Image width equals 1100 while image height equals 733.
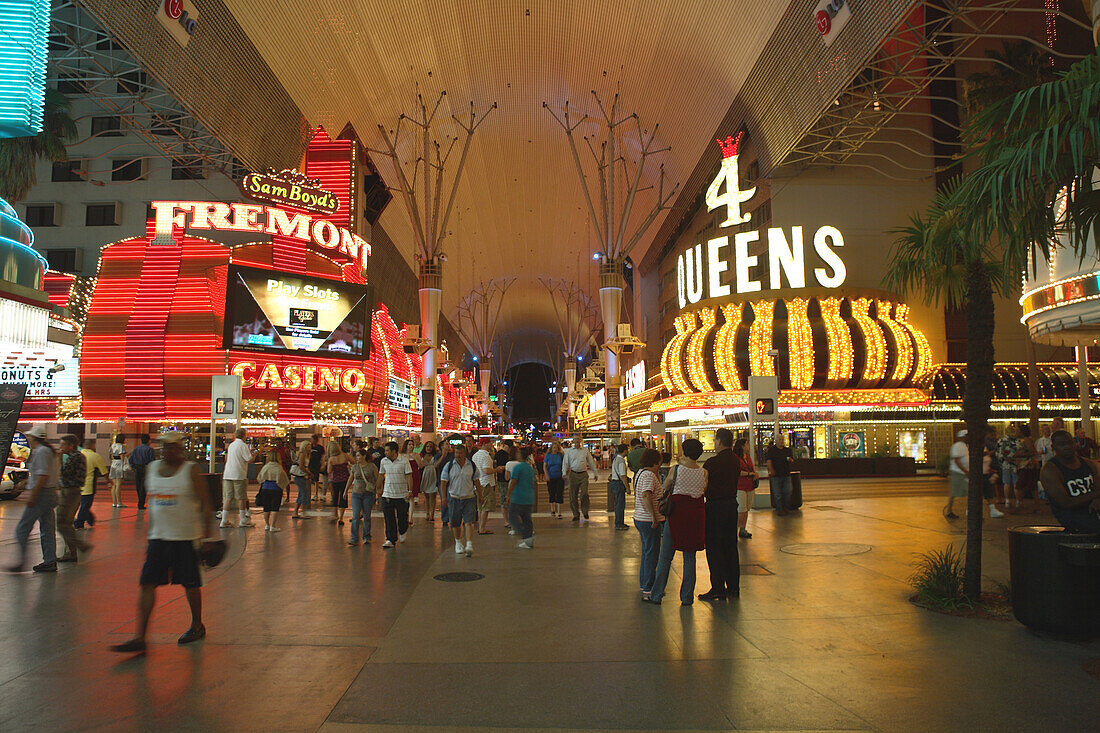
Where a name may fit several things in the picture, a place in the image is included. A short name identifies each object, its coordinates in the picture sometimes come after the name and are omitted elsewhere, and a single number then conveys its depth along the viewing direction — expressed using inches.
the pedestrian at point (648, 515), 330.6
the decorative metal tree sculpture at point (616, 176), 1439.5
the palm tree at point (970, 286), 300.5
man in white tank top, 260.4
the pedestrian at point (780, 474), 654.5
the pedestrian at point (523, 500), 501.7
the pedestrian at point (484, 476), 536.1
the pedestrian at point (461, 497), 468.8
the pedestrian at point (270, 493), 566.9
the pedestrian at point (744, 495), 527.9
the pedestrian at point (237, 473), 596.4
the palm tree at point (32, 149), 1111.0
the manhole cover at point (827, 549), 448.8
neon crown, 1378.0
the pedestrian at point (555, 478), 705.0
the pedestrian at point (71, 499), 397.7
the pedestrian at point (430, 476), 611.5
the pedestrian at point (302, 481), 665.6
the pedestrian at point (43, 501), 375.6
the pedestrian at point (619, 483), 593.3
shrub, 298.7
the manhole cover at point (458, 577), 382.6
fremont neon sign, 1231.5
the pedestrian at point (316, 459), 783.1
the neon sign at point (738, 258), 1280.8
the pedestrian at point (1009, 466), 631.2
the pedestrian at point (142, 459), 650.8
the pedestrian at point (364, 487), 525.7
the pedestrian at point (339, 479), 639.1
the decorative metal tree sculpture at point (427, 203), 1628.9
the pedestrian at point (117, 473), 738.8
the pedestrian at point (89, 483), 528.4
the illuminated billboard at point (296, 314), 1111.6
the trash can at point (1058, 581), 249.0
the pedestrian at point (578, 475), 663.8
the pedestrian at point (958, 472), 544.4
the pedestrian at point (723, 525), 331.9
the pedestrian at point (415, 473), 585.3
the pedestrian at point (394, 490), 490.9
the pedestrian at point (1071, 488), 271.1
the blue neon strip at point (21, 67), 324.8
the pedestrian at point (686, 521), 315.0
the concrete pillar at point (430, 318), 1644.9
